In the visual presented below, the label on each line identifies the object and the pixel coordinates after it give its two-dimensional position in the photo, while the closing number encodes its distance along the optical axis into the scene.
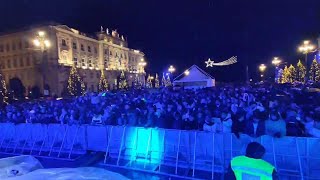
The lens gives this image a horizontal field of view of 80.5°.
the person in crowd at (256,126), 5.09
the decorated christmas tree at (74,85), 33.81
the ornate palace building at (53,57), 38.95
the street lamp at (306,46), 17.55
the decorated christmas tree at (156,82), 58.32
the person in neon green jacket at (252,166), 2.42
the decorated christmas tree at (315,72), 26.49
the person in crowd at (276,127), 4.95
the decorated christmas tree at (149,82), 56.82
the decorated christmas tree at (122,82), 49.22
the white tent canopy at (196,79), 29.03
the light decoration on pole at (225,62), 40.04
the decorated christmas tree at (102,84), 42.47
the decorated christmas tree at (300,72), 38.94
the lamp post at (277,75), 46.19
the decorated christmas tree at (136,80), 56.97
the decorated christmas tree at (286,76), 42.74
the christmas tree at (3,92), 21.70
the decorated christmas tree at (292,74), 40.46
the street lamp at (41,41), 13.24
